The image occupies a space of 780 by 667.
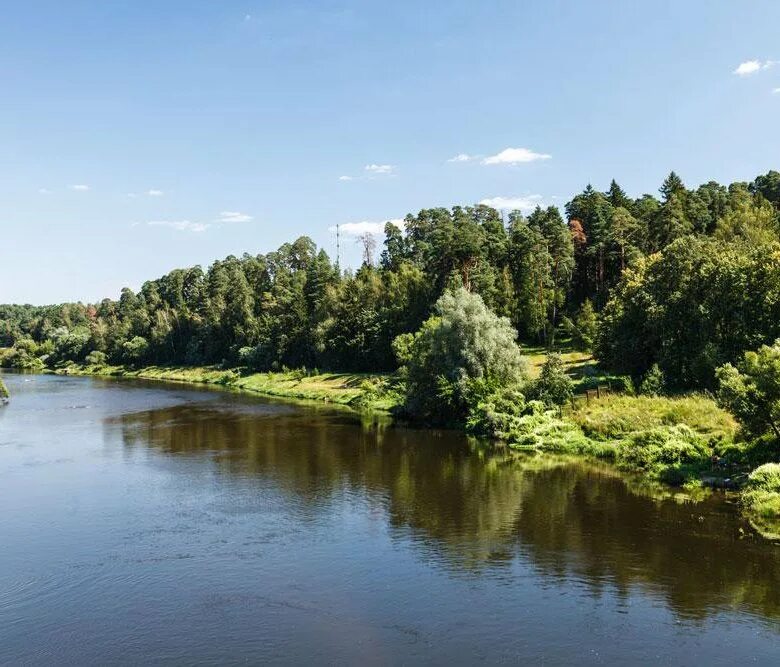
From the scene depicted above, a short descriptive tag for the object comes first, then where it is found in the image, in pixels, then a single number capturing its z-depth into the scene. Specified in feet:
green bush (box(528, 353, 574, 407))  189.57
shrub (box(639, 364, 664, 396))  175.11
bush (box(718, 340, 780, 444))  114.83
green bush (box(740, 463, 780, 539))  102.36
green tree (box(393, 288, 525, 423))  201.46
